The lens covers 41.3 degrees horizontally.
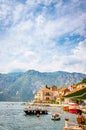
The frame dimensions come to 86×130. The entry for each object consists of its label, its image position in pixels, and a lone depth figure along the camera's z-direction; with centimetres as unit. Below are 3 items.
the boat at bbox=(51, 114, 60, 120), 3519
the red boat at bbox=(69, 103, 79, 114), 4862
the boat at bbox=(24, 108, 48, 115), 4463
